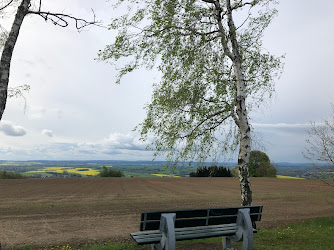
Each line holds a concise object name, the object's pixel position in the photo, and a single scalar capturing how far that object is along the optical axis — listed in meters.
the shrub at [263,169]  61.68
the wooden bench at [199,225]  5.84
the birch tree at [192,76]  9.60
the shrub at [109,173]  63.78
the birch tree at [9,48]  6.50
